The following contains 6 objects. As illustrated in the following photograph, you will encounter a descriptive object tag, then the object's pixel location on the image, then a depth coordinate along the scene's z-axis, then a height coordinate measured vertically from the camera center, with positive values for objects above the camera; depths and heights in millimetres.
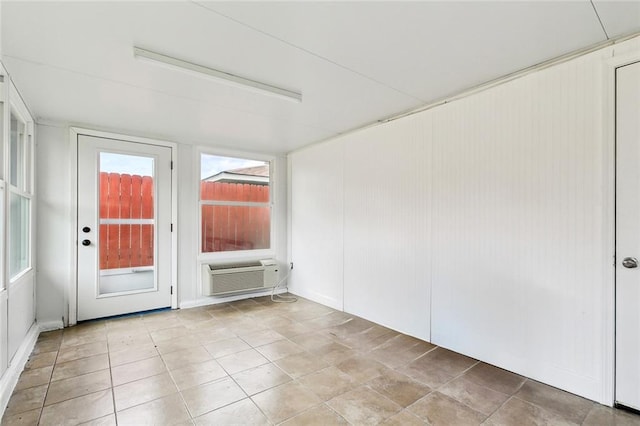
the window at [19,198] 2584 +105
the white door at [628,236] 1884 -142
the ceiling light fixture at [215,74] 2072 +1018
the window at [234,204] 4441 +102
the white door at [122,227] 3582 -202
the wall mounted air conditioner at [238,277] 4219 -932
